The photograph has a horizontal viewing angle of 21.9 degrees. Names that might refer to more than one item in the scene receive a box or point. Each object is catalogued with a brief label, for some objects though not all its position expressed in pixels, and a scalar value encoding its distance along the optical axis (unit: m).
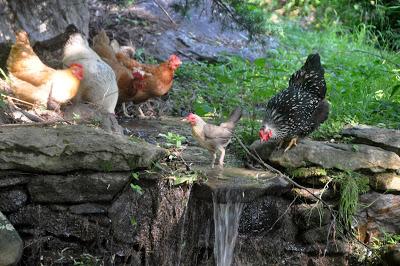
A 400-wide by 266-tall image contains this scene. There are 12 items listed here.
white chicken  10.72
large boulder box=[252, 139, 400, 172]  9.57
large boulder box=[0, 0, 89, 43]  11.63
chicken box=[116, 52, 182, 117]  12.48
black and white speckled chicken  9.64
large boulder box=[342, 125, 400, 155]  10.06
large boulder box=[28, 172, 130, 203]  8.42
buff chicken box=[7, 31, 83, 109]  9.80
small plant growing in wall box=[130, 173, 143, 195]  8.65
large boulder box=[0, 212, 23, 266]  7.67
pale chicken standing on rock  9.22
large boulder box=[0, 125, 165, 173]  8.23
